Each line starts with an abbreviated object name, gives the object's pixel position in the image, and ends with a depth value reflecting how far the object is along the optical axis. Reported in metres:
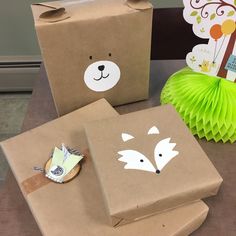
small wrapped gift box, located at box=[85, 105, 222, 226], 0.50
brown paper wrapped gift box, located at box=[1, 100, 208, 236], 0.52
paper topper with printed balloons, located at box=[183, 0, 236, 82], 0.62
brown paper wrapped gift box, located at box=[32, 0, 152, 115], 0.63
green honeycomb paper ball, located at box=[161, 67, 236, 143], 0.67
